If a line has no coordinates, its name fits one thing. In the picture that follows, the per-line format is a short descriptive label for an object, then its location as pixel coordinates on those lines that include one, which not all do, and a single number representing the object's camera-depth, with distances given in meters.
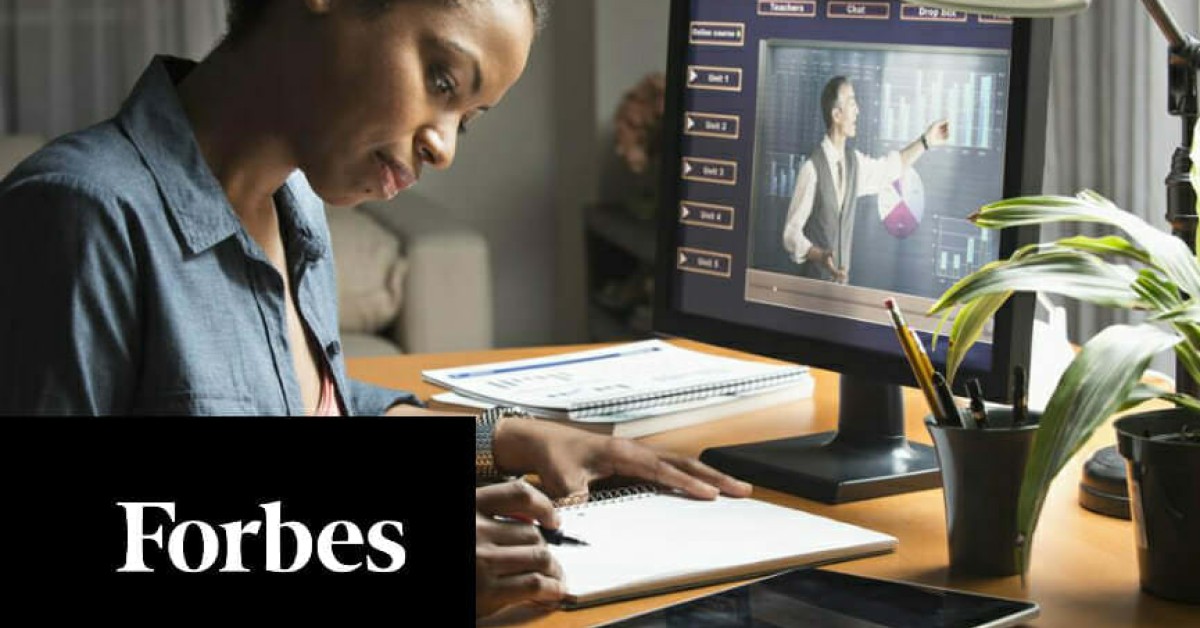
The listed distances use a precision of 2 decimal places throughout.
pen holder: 1.03
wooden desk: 0.98
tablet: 0.94
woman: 1.01
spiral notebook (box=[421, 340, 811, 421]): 1.47
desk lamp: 1.10
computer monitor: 1.18
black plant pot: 0.97
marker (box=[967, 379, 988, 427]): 1.06
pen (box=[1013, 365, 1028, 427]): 1.07
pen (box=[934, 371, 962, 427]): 1.06
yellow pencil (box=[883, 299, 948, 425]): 1.07
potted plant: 0.91
